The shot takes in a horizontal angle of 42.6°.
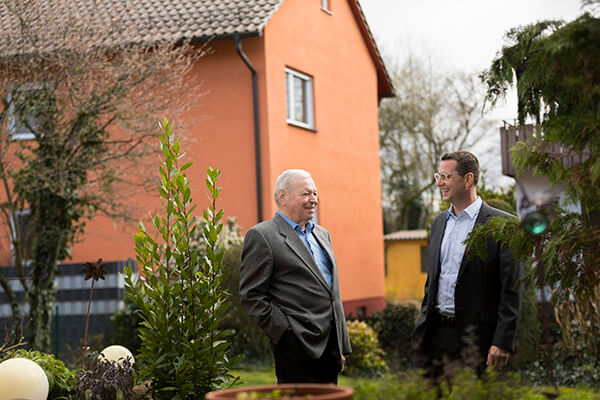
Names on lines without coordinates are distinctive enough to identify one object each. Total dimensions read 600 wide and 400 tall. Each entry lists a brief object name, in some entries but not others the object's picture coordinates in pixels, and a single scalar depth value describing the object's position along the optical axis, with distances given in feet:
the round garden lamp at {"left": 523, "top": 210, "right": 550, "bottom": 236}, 10.60
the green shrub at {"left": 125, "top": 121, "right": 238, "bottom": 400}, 16.33
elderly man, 15.05
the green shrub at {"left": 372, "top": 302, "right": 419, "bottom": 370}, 41.04
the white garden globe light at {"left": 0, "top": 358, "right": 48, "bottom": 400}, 16.21
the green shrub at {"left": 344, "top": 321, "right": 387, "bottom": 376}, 38.50
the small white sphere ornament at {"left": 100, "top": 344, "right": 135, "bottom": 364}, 19.27
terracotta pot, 8.17
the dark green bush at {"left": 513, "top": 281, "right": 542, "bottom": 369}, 33.06
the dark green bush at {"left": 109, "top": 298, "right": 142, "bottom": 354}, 39.17
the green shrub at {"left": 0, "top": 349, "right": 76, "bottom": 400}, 17.87
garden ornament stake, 19.20
